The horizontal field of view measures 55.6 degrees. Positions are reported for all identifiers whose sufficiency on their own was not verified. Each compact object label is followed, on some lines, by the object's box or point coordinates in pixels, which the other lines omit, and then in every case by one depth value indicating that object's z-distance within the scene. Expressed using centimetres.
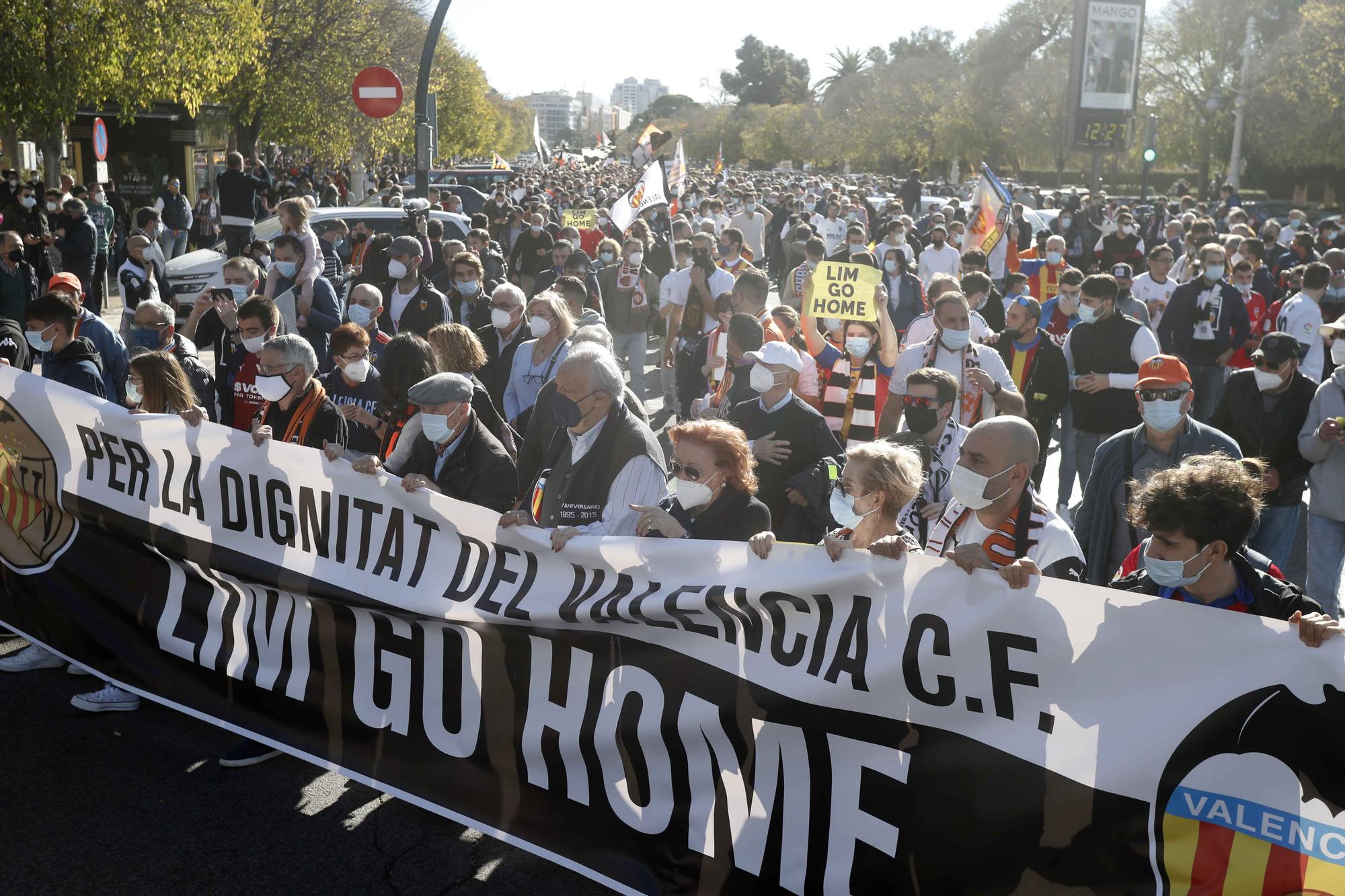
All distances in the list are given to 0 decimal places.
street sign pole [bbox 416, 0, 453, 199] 1558
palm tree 12325
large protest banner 324
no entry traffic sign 1443
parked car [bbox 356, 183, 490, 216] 3039
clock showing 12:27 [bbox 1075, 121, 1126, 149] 2498
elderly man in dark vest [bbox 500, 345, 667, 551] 503
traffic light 2636
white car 1747
